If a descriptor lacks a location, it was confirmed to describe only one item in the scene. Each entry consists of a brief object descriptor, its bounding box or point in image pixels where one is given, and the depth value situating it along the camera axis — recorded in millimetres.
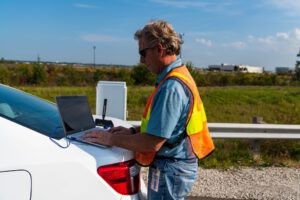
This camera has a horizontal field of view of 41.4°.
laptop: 2506
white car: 2086
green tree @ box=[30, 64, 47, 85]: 41312
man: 2219
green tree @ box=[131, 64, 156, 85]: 41562
